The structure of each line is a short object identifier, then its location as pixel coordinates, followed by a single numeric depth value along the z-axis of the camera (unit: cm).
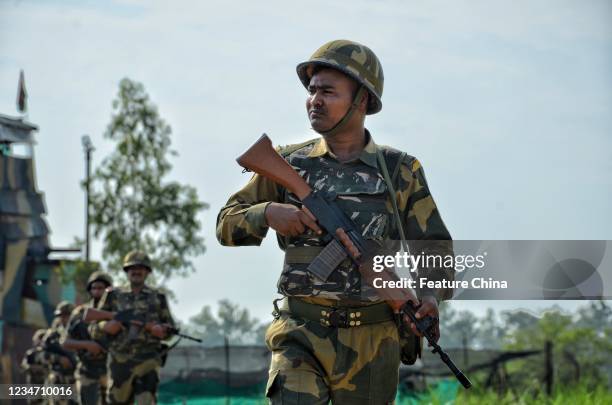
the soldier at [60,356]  2025
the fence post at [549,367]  1684
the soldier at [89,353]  1567
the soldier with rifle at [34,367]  2488
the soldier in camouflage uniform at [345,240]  638
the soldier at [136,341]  1323
